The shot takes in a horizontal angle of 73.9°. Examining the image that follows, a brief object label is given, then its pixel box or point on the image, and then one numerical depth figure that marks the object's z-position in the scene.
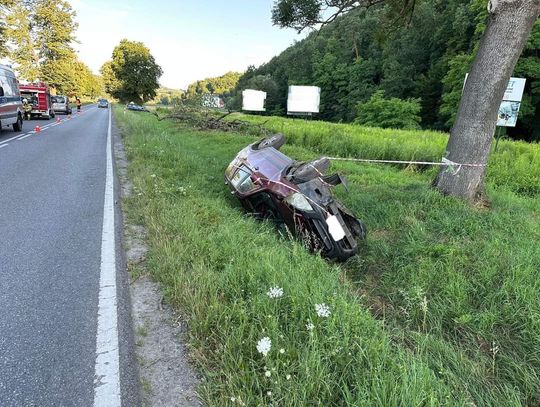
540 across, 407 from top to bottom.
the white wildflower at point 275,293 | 2.73
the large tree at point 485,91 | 4.89
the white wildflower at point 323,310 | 2.50
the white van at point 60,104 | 36.00
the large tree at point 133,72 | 65.81
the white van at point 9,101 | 14.13
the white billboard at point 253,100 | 53.41
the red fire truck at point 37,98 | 26.95
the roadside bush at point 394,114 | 31.91
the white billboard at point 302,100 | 40.19
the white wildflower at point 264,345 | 2.15
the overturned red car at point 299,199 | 4.24
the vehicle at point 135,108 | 49.30
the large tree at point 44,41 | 45.53
